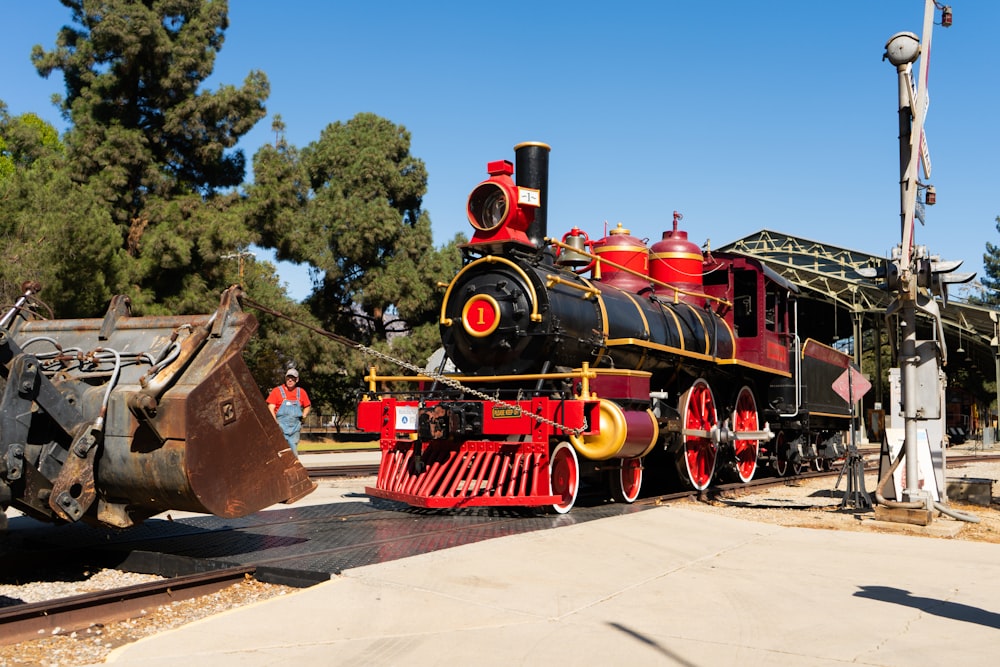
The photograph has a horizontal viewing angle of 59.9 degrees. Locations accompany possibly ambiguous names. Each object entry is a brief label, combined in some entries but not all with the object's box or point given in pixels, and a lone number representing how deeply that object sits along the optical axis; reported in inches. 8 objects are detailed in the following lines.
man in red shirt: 433.7
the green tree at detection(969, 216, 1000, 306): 2300.8
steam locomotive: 339.3
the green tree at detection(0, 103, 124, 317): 654.5
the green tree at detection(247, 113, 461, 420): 1158.3
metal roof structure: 1174.3
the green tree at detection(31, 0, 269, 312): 866.8
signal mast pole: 370.3
